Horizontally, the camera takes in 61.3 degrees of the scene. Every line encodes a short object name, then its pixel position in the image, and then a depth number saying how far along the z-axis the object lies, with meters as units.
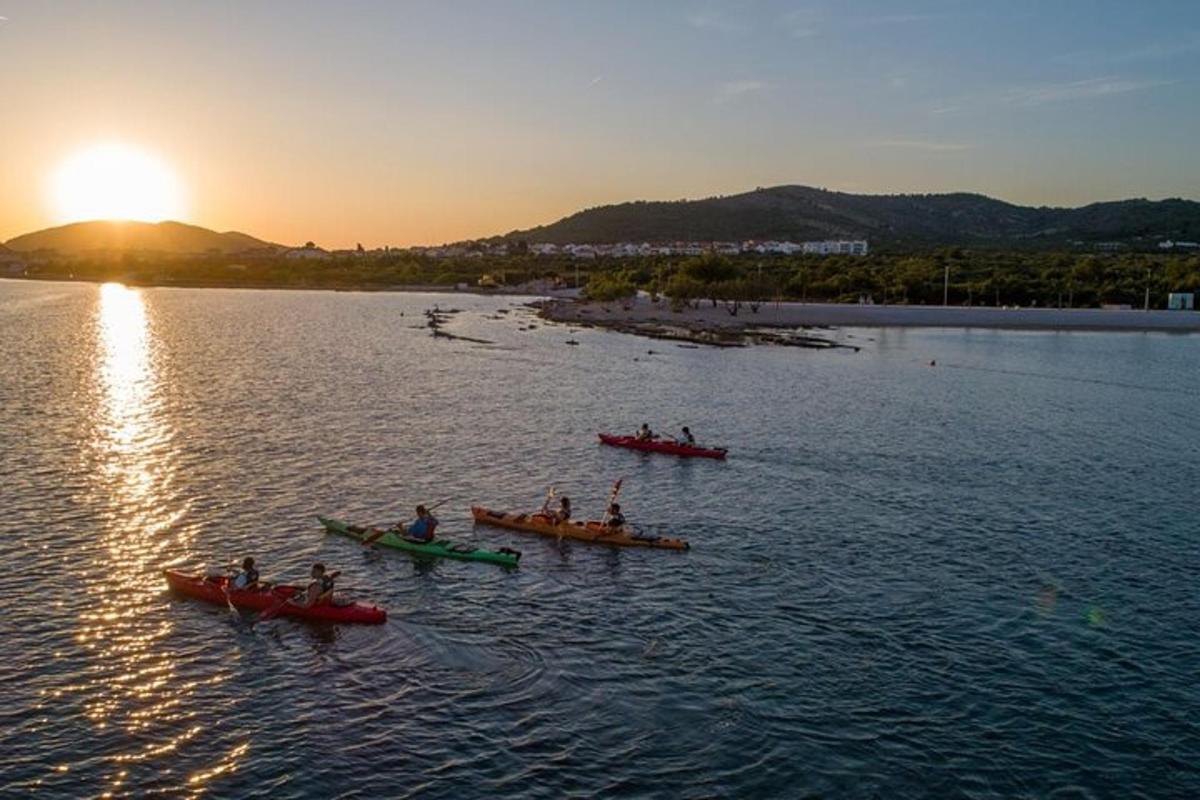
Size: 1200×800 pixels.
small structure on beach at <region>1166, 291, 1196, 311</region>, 149.25
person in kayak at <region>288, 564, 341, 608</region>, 27.90
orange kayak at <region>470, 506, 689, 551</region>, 34.81
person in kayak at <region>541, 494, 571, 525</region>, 35.94
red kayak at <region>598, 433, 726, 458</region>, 50.12
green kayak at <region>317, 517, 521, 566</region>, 32.69
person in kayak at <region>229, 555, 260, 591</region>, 28.41
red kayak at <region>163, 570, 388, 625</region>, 27.73
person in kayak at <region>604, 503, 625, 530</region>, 35.50
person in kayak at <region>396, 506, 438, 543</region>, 33.53
